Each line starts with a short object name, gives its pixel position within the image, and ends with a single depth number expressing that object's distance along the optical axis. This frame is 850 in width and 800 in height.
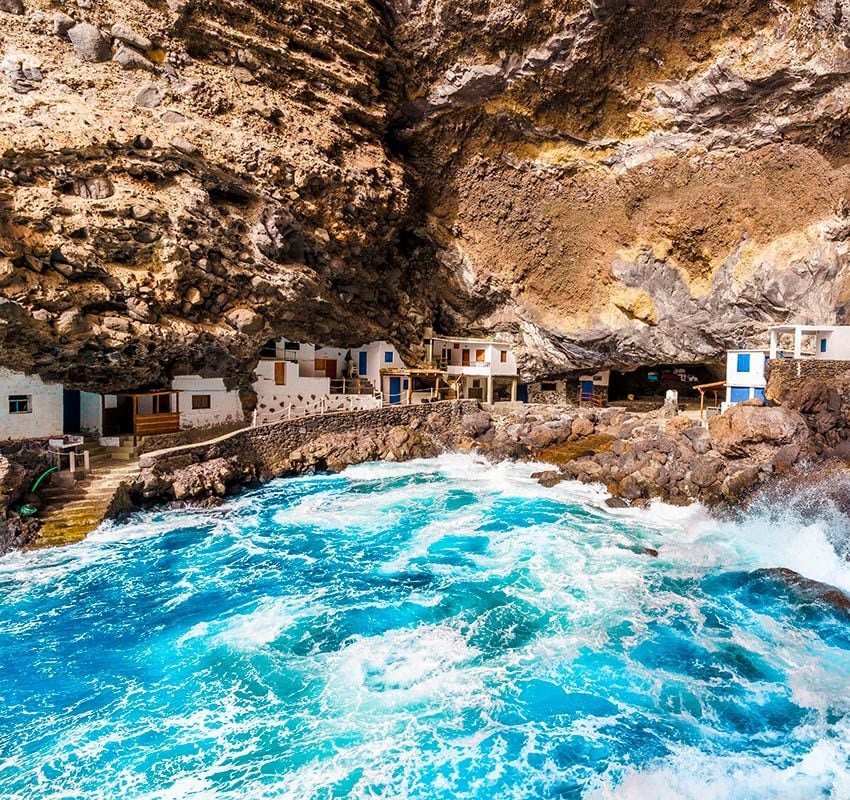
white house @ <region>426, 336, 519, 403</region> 39.91
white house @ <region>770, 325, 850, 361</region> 28.01
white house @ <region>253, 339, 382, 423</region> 31.86
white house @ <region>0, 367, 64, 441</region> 20.75
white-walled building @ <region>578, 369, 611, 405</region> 42.19
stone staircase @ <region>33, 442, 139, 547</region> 18.84
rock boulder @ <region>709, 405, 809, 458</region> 25.27
